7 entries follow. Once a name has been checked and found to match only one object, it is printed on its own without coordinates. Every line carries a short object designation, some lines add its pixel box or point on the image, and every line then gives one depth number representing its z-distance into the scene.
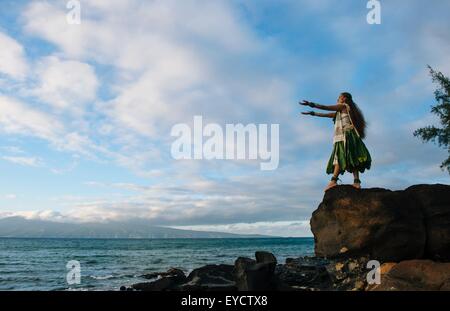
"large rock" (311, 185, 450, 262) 12.98
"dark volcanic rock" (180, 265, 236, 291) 15.34
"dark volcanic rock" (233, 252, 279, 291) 12.53
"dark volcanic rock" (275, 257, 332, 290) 13.62
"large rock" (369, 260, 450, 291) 9.97
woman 13.17
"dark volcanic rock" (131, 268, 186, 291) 17.19
